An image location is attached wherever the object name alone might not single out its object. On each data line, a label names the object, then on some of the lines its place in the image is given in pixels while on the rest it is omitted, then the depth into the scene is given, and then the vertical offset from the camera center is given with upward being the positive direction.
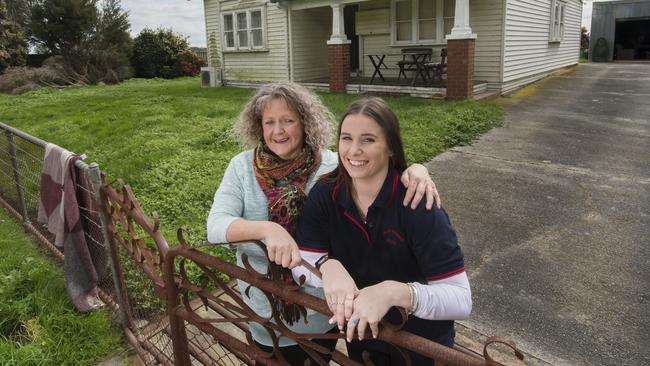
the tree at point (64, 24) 21.69 +2.43
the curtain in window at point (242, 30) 16.48 +1.48
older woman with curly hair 1.96 -0.39
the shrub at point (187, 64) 25.72 +0.65
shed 25.25 +1.88
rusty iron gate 1.45 -0.88
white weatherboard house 12.04 +0.85
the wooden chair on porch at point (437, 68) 11.97 +0.07
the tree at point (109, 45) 22.59 +1.55
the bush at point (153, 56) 25.17 +1.07
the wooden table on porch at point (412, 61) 12.26 +0.27
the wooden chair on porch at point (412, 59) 12.28 +0.32
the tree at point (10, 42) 21.52 +1.67
